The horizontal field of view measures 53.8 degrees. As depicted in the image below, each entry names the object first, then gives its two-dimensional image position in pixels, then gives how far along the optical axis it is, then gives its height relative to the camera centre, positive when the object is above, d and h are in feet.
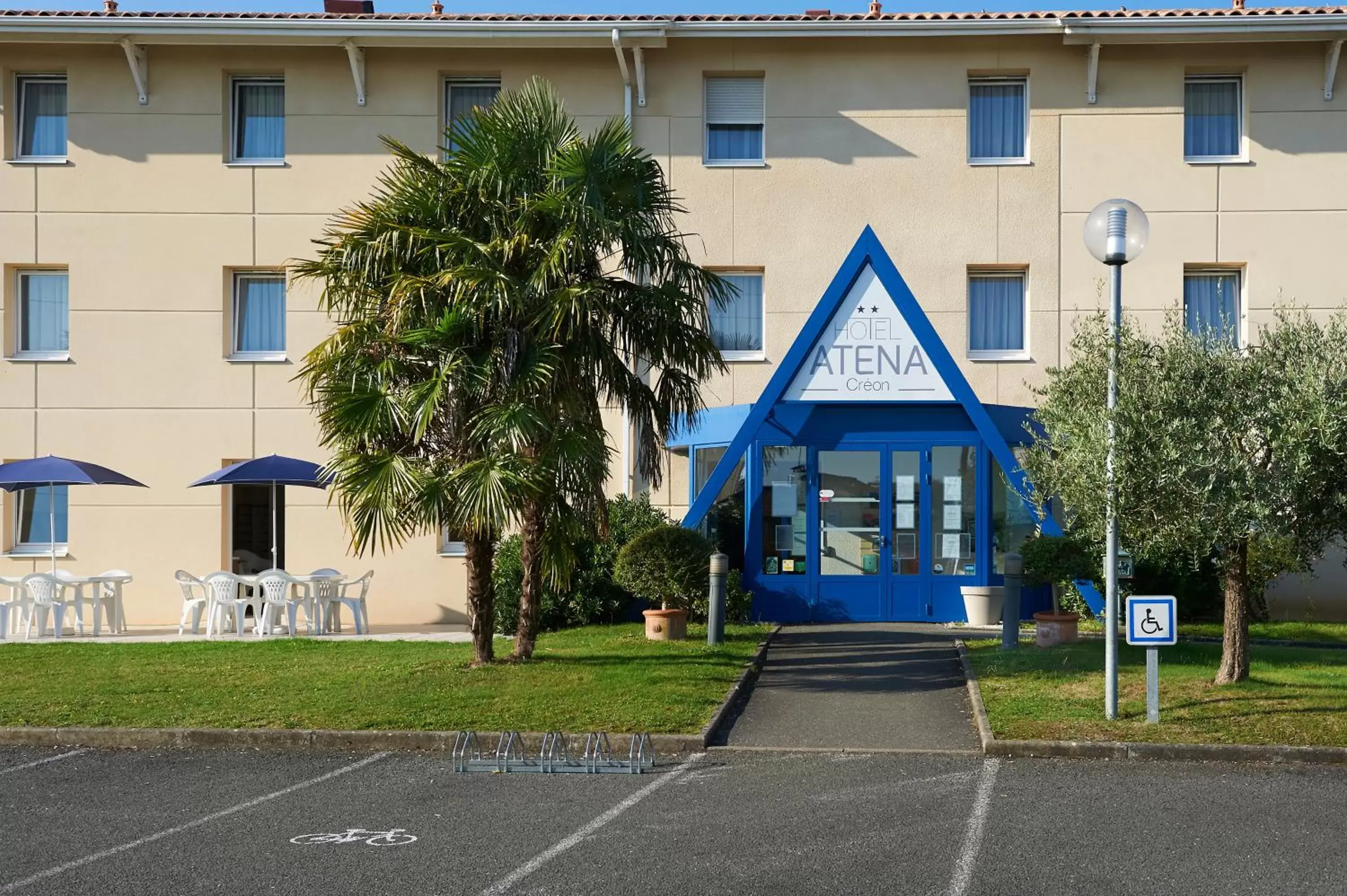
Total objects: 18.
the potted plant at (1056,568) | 47.60 -3.84
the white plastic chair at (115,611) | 58.65 -6.91
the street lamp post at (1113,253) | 33.40 +5.30
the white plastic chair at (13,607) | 55.77 -6.48
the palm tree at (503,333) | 39.68 +3.92
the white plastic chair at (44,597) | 55.83 -6.05
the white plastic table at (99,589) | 56.49 -5.86
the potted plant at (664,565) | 51.44 -4.12
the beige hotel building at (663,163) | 63.05 +13.13
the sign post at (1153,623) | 33.22 -4.02
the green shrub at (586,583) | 56.34 -5.35
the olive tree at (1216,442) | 33.58 +0.56
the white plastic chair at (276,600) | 55.62 -6.09
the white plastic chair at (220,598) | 55.62 -5.99
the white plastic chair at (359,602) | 57.00 -6.27
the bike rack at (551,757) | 30.14 -6.98
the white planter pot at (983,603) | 56.44 -6.03
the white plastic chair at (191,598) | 57.31 -6.41
